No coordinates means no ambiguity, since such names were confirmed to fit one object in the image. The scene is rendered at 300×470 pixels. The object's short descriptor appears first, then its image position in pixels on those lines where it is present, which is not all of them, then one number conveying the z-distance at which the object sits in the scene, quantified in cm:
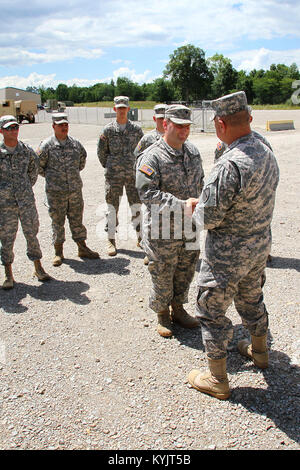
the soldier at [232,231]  245
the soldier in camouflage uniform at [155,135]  529
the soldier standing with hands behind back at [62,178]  527
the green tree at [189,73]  7094
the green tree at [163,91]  7072
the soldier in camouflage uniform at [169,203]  331
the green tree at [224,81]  6562
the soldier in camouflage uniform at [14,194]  465
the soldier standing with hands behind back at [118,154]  582
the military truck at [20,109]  3522
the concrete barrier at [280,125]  2049
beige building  5378
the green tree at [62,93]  9431
